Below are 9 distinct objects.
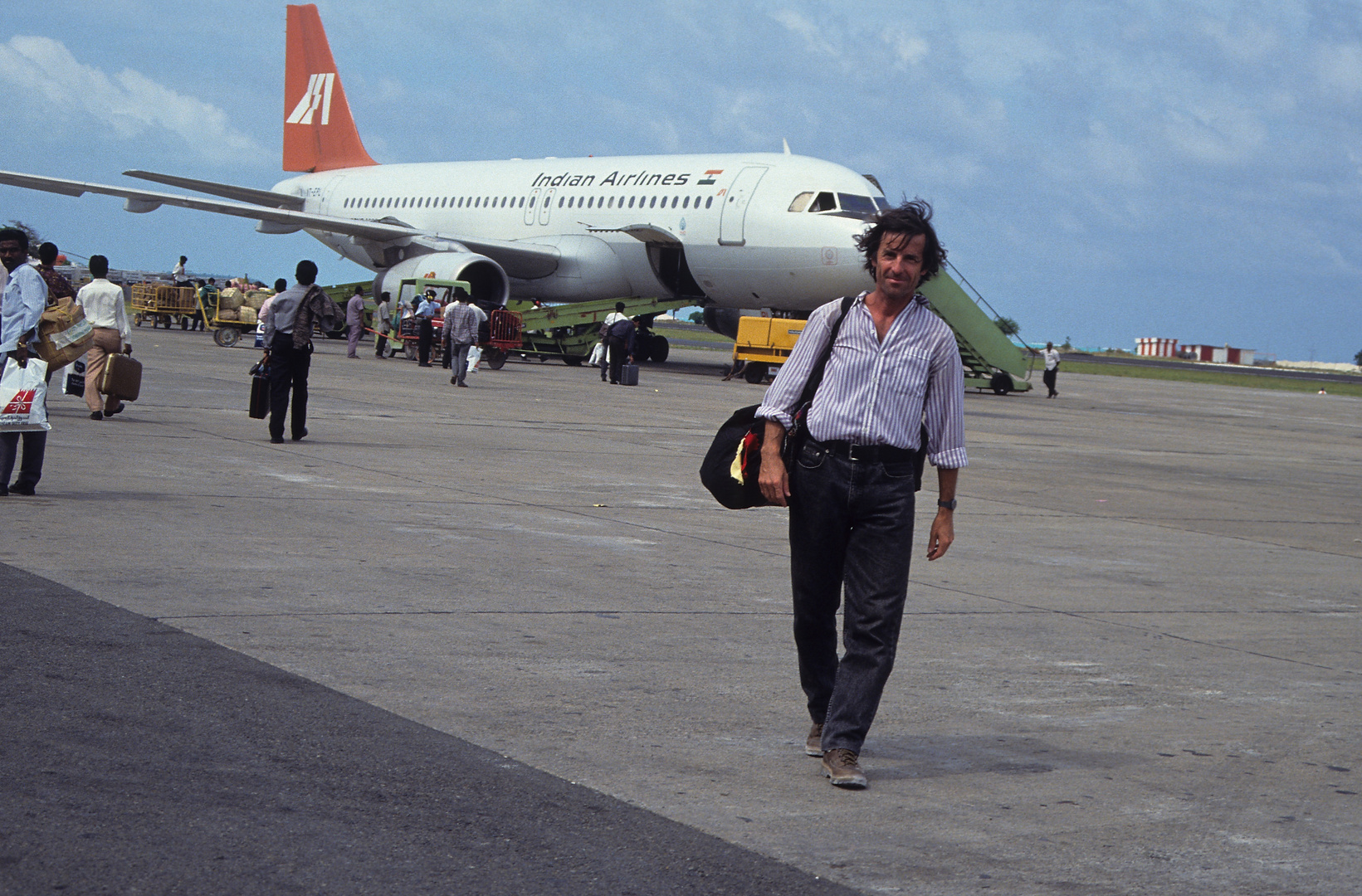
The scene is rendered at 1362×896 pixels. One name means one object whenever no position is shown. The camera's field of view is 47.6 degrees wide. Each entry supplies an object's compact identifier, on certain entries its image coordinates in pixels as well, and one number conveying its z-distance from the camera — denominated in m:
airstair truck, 30.73
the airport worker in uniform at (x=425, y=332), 30.11
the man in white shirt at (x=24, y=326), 9.52
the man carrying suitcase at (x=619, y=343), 27.66
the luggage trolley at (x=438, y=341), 29.94
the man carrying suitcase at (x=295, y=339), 14.06
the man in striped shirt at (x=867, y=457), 4.84
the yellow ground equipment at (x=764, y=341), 30.53
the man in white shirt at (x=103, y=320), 14.80
